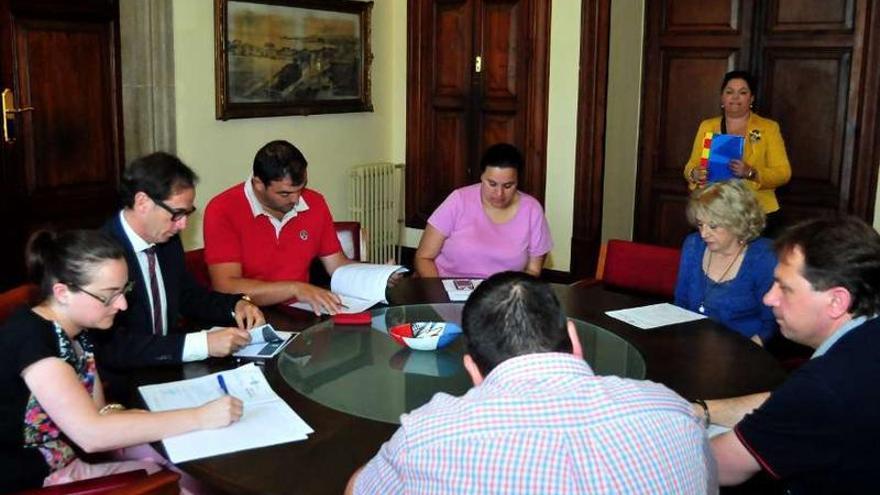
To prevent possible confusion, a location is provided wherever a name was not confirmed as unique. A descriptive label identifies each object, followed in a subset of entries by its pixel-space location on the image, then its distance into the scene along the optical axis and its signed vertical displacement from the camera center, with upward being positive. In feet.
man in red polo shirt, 10.53 -1.45
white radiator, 20.15 -2.10
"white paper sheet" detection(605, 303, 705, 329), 9.34 -2.06
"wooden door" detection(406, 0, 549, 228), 18.99 +0.43
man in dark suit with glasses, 7.80 -1.84
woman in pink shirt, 12.57 -1.65
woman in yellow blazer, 15.20 -0.48
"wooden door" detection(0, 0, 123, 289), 14.26 -0.22
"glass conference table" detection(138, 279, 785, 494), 5.95 -2.16
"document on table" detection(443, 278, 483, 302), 10.39 -2.03
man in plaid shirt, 4.39 -1.53
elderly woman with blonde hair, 10.05 -1.59
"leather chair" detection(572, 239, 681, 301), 11.46 -1.92
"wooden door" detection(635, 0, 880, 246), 16.72 +0.54
